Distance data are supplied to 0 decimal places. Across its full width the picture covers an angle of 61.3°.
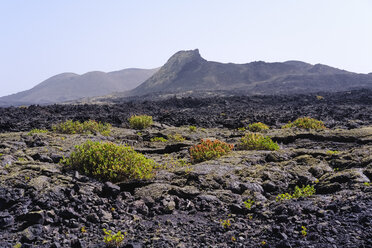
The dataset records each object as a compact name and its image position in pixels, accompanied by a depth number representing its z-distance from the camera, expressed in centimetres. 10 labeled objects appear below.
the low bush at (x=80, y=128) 1353
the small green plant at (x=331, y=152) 827
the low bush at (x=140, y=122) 1641
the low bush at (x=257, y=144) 991
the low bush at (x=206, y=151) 888
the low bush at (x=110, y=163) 688
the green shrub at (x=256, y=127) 1469
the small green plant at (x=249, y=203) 562
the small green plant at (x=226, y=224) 498
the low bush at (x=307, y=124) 1407
